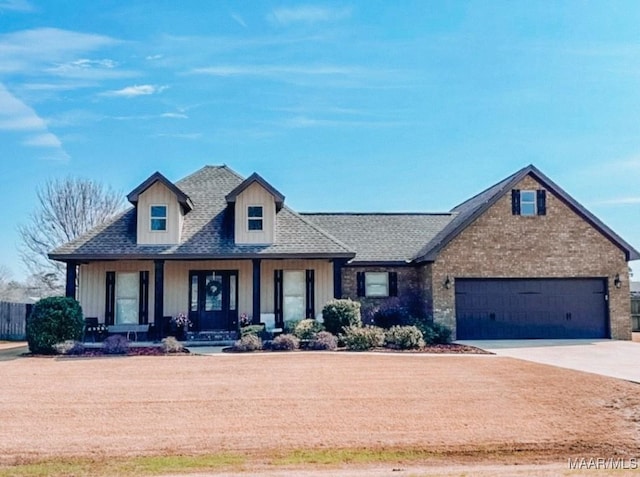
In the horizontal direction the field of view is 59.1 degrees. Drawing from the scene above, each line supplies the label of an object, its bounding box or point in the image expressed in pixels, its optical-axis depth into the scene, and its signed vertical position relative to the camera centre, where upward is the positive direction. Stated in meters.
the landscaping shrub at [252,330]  18.78 -1.50
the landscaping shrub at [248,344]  17.11 -1.80
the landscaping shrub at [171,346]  16.78 -1.79
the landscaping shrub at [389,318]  21.51 -1.35
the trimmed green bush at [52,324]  16.95 -1.10
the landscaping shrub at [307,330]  18.47 -1.51
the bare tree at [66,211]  35.06 +4.82
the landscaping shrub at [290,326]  19.85 -1.48
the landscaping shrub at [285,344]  17.36 -1.83
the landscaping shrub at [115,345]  16.62 -1.74
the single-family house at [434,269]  20.78 +0.55
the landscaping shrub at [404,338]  17.58 -1.76
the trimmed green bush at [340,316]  18.75 -1.09
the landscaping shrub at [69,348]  16.69 -1.78
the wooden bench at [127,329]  19.81 -1.46
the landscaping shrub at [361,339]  17.22 -1.71
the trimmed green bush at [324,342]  17.30 -1.80
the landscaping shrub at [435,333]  19.23 -1.76
